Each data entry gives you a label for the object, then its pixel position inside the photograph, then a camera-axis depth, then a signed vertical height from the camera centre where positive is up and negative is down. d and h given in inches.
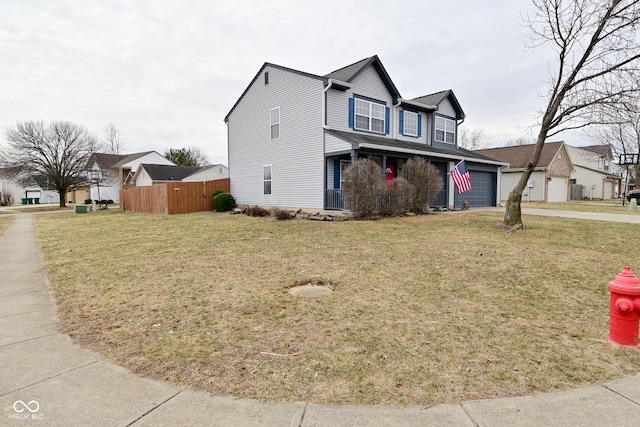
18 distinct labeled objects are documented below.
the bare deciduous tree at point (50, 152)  1181.7 +195.5
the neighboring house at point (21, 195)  1942.9 +63.7
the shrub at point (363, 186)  489.7 +21.8
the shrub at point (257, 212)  622.4 -19.2
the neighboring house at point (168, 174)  1411.2 +129.5
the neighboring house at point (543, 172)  1138.0 +92.8
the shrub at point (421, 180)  563.8 +33.8
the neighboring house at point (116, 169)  1692.9 +184.0
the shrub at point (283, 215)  553.6 -23.4
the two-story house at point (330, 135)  610.5 +141.6
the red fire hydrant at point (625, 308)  124.3 -42.6
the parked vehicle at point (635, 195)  1093.8 +6.6
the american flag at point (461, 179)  661.3 +40.3
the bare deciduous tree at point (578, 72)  341.1 +136.3
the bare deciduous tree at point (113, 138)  2261.1 +451.1
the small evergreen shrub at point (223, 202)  772.0 +0.6
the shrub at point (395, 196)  521.7 +6.6
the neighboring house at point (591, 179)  1476.6 +85.7
